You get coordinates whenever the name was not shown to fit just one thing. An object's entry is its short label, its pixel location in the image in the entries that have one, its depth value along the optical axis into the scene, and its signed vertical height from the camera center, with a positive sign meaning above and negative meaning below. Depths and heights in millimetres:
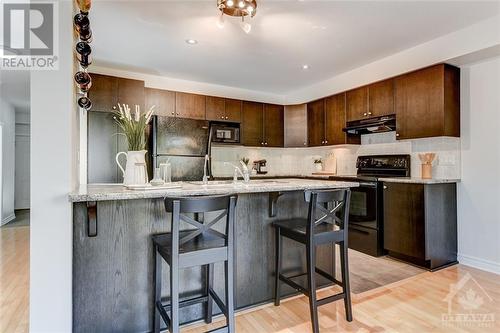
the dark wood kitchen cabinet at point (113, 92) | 3639 +1019
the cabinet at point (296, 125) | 5176 +785
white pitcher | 1991 -1
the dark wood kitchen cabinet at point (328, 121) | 4379 +757
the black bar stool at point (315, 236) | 1898 -508
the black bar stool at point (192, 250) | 1498 -475
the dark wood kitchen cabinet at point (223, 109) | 4641 +993
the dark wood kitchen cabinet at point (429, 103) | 3119 +742
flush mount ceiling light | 2145 +1262
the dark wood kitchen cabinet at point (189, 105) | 4383 +992
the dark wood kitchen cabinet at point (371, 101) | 3661 +918
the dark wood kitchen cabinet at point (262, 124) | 4987 +784
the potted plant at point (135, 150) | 1993 +129
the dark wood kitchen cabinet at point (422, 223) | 3064 -652
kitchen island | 1715 -592
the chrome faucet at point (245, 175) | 2365 -67
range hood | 3685 +575
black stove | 3549 -481
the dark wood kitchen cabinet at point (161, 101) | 4180 +1013
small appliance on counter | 5289 +20
